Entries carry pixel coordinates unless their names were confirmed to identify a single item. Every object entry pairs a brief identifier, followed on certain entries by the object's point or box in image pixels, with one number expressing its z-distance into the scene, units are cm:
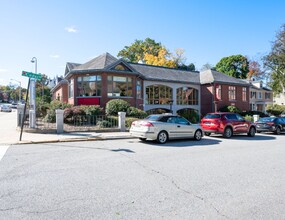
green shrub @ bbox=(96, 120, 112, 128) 1620
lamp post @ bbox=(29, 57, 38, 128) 1430
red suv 1441
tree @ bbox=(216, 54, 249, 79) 6283
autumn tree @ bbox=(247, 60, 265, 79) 6304
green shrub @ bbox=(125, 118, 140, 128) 1708
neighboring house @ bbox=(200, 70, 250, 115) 3159
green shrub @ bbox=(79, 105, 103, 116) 1816
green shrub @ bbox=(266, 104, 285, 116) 4437
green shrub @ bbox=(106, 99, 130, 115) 1973
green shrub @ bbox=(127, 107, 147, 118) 1967
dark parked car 1767
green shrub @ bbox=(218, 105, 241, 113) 3112
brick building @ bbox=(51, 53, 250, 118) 2259
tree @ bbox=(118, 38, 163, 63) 5600
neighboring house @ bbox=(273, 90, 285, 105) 6353
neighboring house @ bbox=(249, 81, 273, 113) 4638
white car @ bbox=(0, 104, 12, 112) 4523
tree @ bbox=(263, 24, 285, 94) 3741
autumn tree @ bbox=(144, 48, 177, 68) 4922
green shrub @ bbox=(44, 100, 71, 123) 1750
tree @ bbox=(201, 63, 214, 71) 8279
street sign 1156
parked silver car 1116
